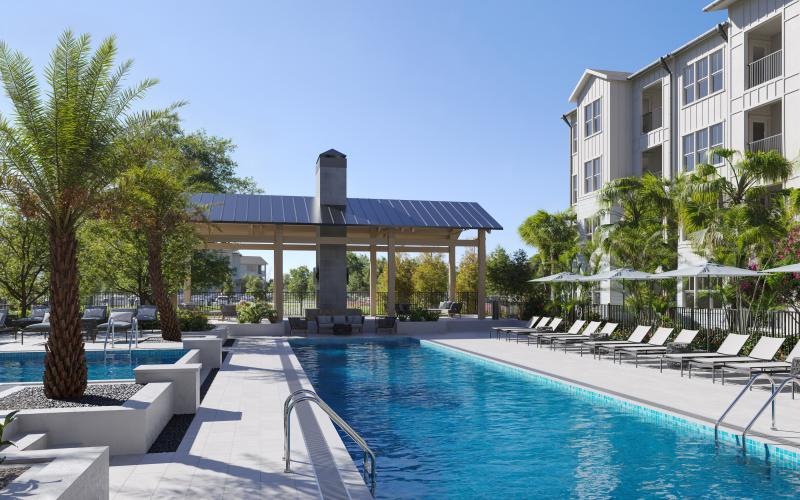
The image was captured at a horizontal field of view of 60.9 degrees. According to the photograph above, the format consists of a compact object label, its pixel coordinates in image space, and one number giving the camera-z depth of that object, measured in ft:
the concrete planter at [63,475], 13.91
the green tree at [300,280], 238.89
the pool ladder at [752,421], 26.71
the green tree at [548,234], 95.66
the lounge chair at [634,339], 57.31
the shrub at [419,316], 87.97
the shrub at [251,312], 83.30
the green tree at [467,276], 123.54
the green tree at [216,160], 138.72
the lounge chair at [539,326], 75.64
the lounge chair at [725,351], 46.29
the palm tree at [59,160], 30.22
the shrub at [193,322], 76.02
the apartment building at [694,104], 68.44
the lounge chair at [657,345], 51.83
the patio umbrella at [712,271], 49.90
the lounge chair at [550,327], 73.00
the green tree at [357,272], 212.84
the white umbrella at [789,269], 40.42
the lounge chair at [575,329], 69.41
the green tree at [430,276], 132.57
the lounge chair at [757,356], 43.38
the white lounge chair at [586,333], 66.69
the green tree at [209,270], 108.11
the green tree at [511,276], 103.04
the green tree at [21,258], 85.20
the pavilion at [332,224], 86.48
